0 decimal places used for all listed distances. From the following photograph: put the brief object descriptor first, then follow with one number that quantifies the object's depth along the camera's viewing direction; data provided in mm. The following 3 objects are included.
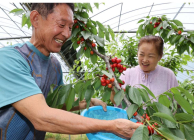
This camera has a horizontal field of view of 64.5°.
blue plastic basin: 1057
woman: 1438
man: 646
